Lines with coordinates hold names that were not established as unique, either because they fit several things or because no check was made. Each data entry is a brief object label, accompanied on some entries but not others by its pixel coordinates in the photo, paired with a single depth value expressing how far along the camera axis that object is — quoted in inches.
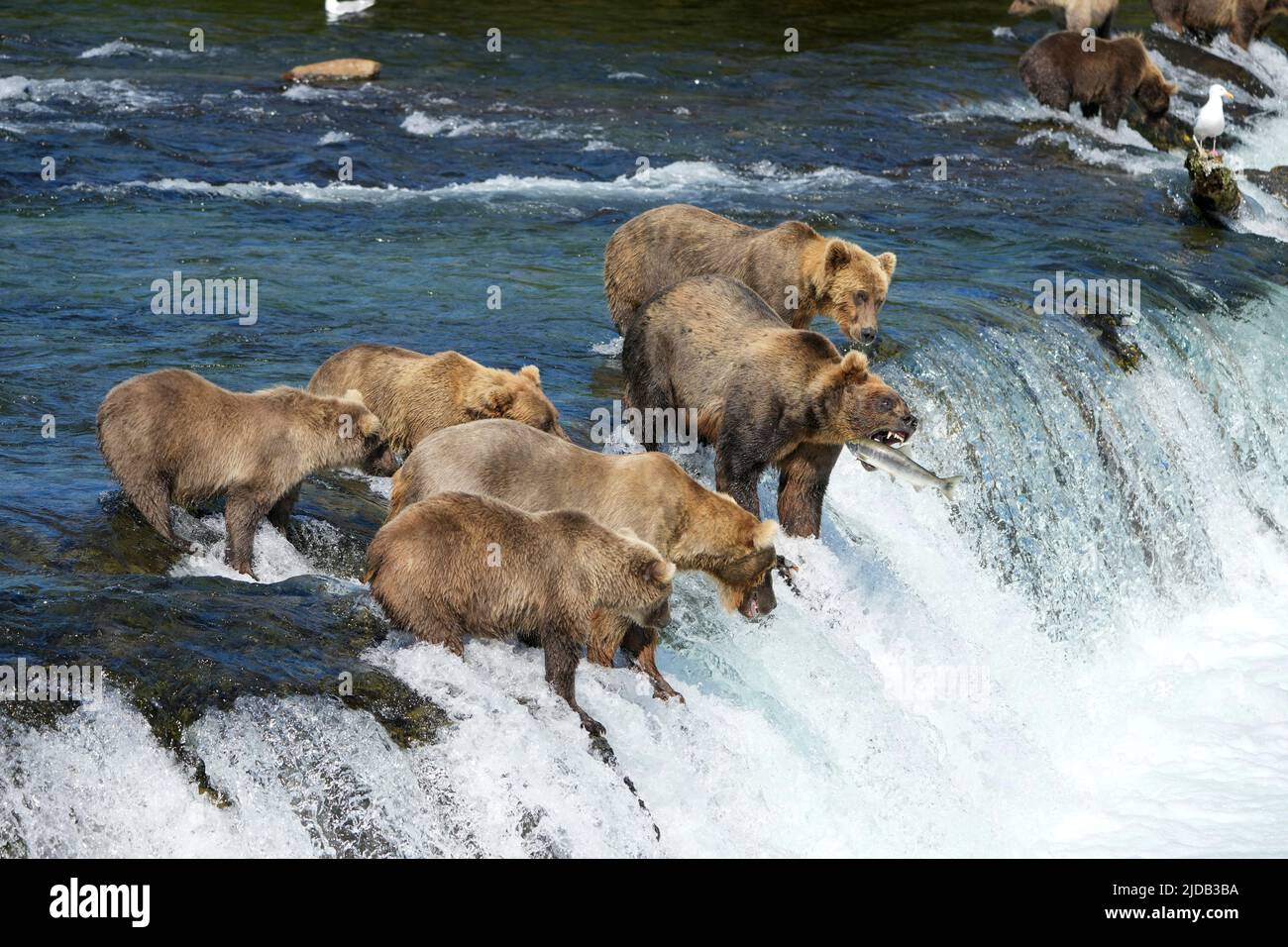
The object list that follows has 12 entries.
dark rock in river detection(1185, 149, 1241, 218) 748.6
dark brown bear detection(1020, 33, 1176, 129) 920.3
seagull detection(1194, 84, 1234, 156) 840.9
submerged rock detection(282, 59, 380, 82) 871.7
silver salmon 392.5
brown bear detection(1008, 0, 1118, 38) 1084.5
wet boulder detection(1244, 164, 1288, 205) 865.5
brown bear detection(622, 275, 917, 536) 373.7
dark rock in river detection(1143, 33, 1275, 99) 1104.8
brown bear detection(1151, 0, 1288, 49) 1155.9
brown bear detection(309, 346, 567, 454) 384.5
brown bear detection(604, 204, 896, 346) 464.8
